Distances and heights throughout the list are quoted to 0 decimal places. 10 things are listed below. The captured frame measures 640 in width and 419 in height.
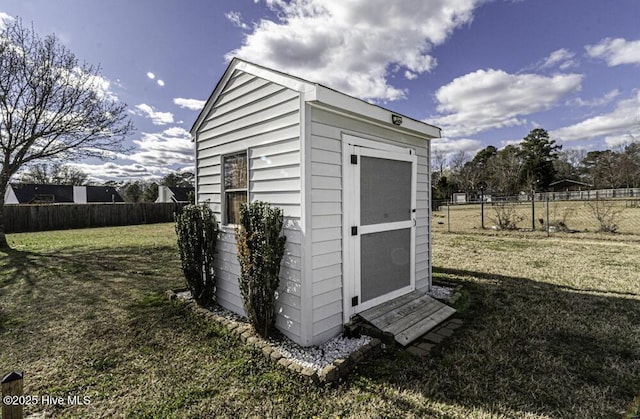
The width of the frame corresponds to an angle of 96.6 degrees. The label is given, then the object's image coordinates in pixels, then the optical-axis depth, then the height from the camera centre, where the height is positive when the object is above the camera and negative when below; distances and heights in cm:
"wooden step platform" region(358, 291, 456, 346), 306 -137
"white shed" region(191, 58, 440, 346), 286 +20
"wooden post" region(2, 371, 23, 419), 115 -77
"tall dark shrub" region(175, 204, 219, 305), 394 -65
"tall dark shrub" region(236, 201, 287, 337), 283 -56
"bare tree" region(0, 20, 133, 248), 883 +328
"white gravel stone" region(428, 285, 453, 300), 434 -146
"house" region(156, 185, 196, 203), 3455 +125
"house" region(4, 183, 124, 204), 2614 +111
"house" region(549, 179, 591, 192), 4156 +210
